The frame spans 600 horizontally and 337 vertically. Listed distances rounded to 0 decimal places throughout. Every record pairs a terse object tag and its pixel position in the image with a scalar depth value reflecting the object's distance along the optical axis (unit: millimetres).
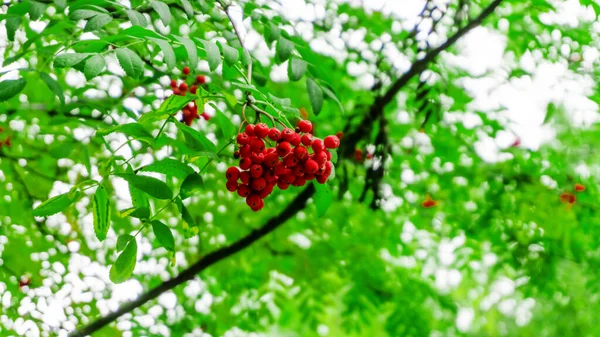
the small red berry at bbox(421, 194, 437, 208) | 2879
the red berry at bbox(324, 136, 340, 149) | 1167
